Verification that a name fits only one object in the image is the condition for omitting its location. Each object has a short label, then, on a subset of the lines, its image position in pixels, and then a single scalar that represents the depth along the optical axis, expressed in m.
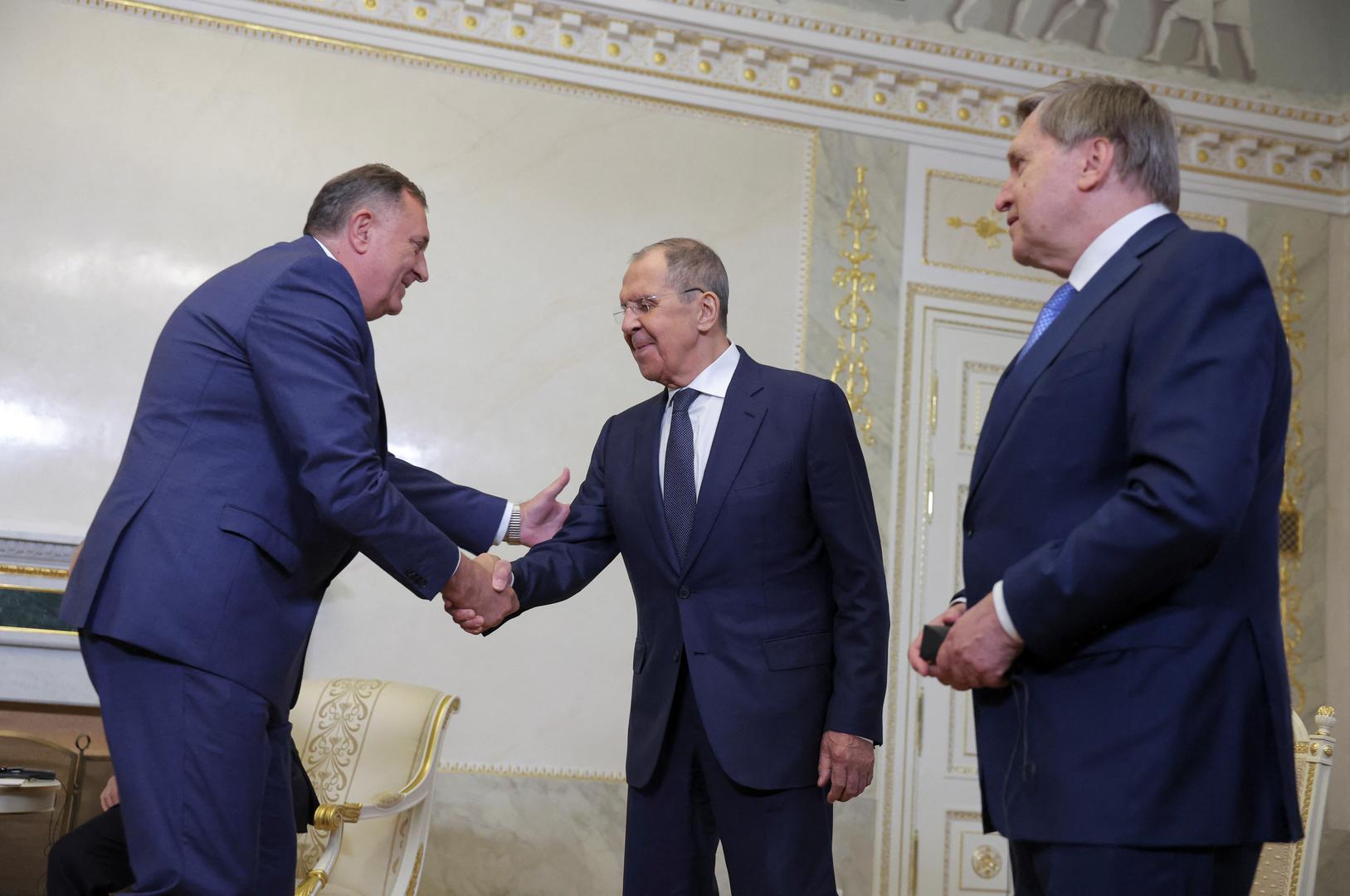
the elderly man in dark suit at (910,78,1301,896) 1.61
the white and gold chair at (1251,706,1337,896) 3.45
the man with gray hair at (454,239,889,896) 2.59
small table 3.53
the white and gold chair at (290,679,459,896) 3.86
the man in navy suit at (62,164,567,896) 2.23
